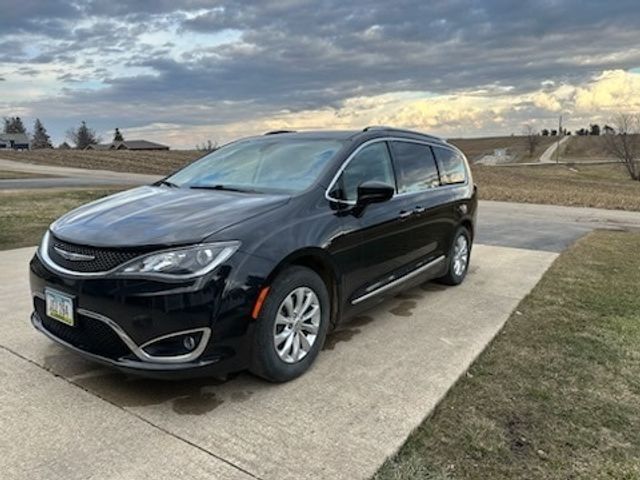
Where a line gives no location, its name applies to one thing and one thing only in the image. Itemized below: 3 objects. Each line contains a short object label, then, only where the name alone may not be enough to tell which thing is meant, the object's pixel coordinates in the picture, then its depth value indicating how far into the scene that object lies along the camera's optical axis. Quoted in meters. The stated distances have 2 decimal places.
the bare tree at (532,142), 98.31
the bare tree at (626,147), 56.39
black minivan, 2.89
